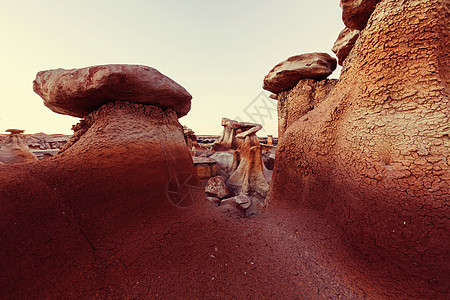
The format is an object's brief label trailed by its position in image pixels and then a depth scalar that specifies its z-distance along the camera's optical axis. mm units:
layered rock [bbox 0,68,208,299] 997
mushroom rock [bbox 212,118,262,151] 11109
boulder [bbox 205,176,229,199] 4863
